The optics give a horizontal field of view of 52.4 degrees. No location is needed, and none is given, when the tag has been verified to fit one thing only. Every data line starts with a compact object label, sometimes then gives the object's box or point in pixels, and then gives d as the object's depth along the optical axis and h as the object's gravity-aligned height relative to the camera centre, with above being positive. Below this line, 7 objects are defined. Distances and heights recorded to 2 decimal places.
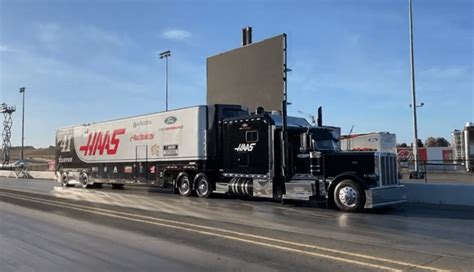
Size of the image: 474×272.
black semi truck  14.51 +0.30
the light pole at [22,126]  75.25 +6.62
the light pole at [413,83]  30.58 +5.26
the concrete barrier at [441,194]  15.56 -0.95
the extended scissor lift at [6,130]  84.62 +7.14
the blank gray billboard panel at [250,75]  35.22 +7.46
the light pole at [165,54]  57.31 +13.55
